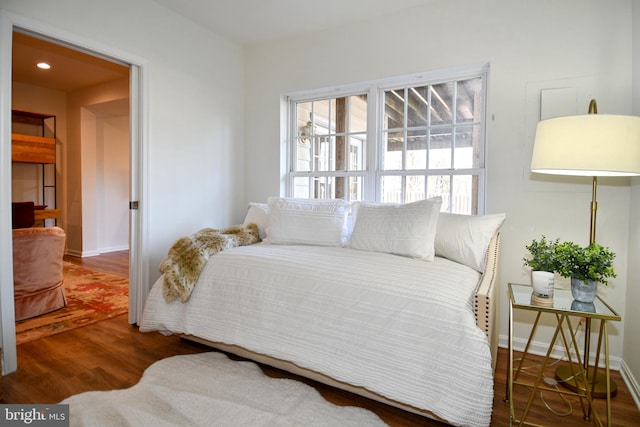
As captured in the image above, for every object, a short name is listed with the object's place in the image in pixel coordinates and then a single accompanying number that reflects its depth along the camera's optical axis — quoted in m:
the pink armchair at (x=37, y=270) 2.75
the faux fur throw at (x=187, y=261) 2.18
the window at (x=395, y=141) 2.77
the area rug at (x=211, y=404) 1.57
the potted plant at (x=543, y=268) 1.64
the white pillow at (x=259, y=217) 2.95
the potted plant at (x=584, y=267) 1.57
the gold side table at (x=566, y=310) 1.47
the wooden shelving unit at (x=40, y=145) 4.92
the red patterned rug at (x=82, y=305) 2.65
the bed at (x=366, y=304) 1.46
